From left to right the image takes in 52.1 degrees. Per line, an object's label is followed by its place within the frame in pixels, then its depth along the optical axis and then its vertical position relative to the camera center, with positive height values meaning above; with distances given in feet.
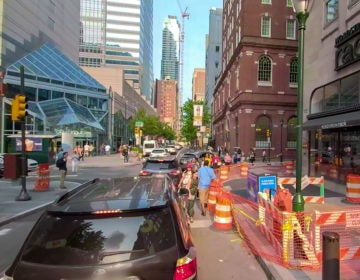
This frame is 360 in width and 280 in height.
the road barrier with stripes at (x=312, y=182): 40.30 -4.39
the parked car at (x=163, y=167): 45.57 -3.37
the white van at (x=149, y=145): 182.56 -2.25
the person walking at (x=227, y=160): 105.47 -5.21
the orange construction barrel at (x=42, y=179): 53.12 -5.88
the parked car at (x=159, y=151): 143.15 -4.09
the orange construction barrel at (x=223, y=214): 30.27 -6.05
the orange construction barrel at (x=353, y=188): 42.32 -5.12
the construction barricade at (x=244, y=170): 79.50 -6.11
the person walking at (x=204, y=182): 36.50 -4.04
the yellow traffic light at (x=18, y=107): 43.34 +3.69
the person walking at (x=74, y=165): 86.94 -6.08
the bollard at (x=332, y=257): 13.96 -4.34
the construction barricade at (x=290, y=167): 82.58 -5.56
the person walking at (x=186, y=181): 35.20 -3.93
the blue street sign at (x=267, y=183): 38.14 -4.23
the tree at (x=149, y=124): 263.21 +11.87
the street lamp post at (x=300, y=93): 24.89 +3.47
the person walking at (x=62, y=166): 55.57 -4.15
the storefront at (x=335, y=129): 52.19 +2.26
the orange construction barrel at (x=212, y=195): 39.12 -5.70
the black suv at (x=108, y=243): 10.12 -3.06
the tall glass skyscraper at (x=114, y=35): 447.42 +130.97
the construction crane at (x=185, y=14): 602.44 +209.53
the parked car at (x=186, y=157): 78.02 -3.90
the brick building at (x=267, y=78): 146.61 +25.89
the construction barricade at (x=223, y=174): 72.64 -6.42
